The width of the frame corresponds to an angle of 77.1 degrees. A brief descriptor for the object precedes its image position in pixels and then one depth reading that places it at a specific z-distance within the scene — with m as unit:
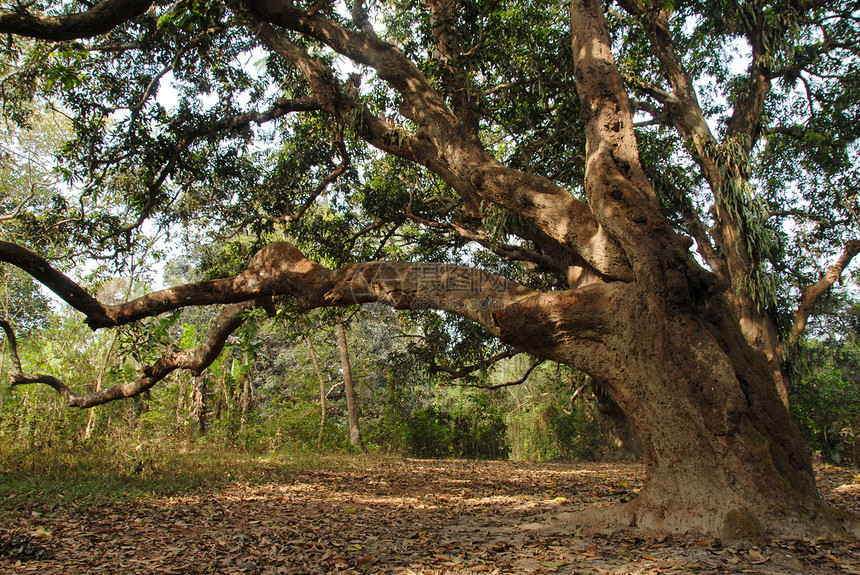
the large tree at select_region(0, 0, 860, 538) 4.06
